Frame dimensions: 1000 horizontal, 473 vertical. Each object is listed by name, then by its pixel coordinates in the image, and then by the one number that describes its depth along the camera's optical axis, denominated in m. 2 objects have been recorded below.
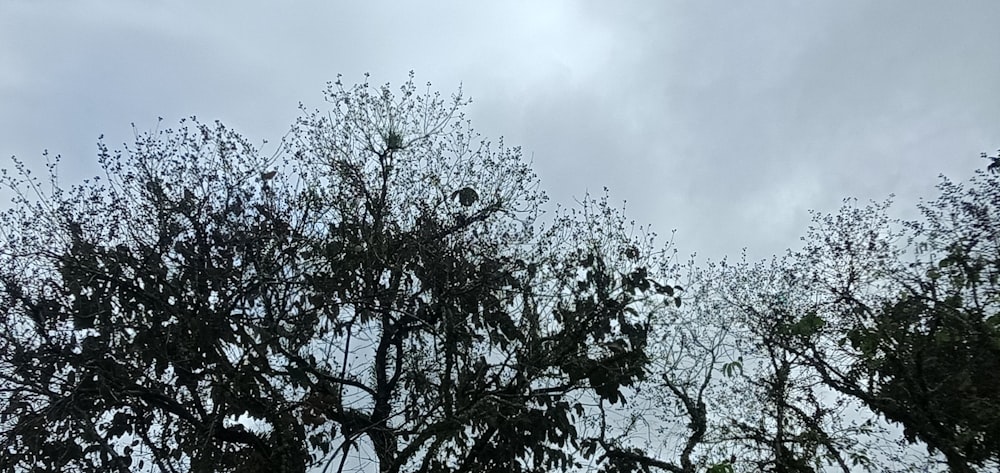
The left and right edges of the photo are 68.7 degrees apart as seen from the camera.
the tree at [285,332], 7.22
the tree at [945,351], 7.61
